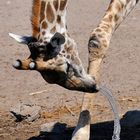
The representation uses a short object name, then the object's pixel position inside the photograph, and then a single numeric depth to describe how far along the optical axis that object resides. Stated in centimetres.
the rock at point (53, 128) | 1184
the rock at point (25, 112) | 1237
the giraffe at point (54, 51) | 927
